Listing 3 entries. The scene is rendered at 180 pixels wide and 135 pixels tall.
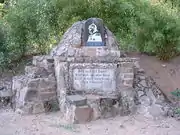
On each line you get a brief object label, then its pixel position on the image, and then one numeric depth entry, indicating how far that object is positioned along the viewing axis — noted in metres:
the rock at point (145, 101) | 4.14
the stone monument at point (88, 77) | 4.12
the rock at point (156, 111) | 4.03
